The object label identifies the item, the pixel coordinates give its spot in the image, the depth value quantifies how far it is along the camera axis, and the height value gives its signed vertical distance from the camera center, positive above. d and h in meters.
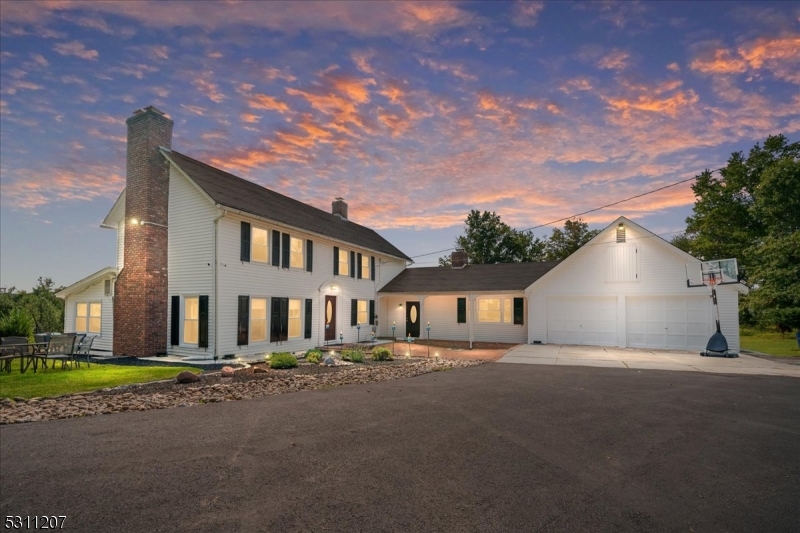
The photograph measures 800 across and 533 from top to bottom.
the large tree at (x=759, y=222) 20.94 +5.34
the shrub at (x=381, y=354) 15.24 -2.44
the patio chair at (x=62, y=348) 11.80 -1.61
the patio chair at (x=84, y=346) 12.82 -1.72
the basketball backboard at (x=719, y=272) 17.75 +0.84
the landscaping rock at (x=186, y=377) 9.80 -2.10
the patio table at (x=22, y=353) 10.94 -1.68
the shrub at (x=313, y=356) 14.04 -2.29
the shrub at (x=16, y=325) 14.95 -1.09
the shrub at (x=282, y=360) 12.66 -2.19
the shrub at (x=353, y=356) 14.59 -2.39
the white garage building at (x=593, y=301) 19.14 -0.53
